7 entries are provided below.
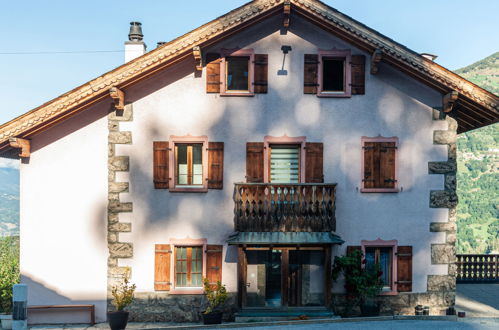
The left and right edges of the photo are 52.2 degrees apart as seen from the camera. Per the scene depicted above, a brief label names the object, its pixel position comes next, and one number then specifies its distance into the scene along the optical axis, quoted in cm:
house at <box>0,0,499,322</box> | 1484
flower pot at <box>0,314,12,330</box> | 1426
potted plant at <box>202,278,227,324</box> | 1426
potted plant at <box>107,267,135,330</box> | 1395
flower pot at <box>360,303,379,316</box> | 1473
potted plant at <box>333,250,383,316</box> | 1452
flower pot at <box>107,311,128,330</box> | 1392
